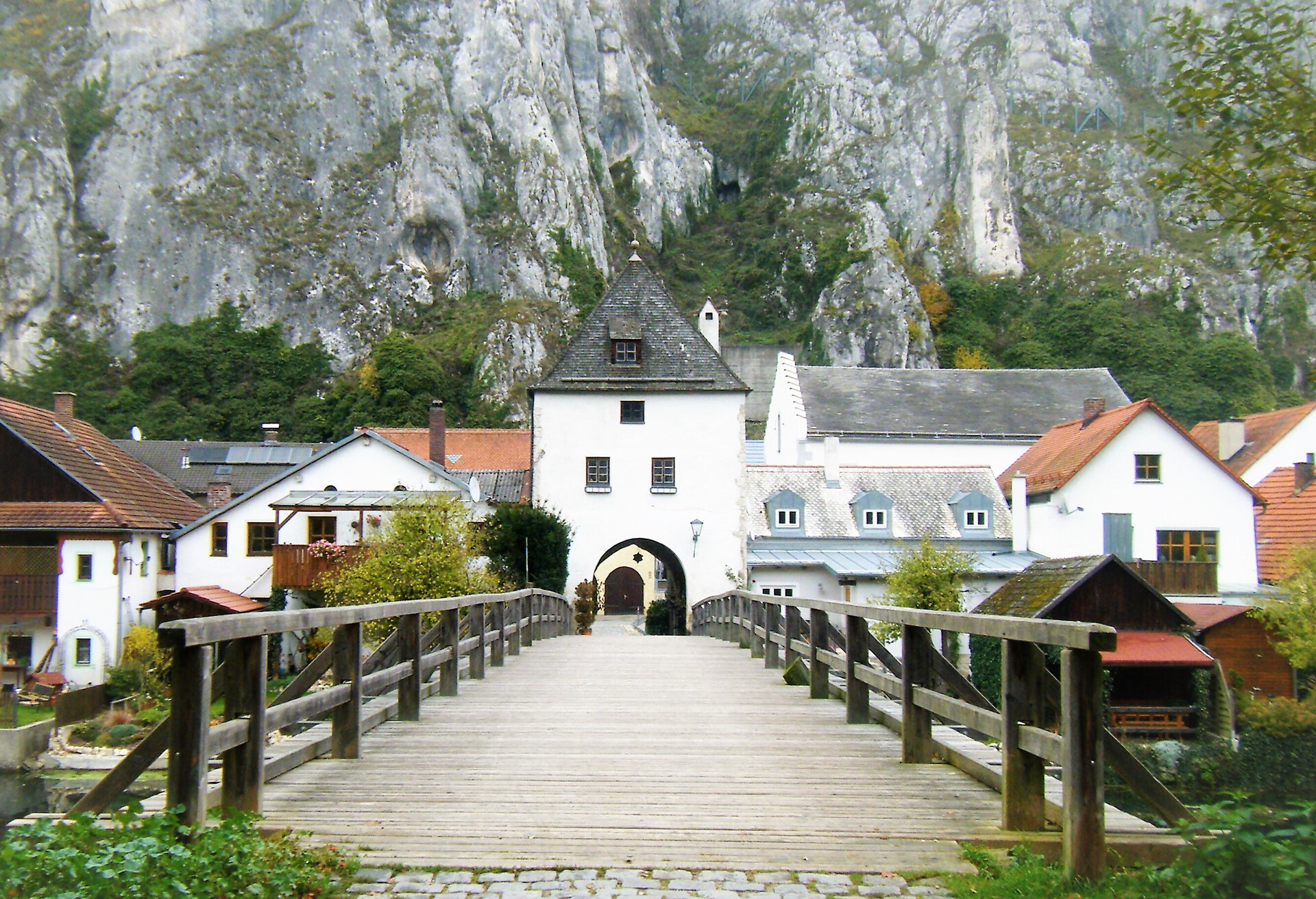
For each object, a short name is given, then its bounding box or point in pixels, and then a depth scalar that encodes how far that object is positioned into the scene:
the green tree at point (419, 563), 22.86
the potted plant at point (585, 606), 30.09
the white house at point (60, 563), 31.70
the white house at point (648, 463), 32.47
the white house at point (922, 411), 46.88
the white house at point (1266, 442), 39.84
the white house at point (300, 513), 32.91
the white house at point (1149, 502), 34.66
